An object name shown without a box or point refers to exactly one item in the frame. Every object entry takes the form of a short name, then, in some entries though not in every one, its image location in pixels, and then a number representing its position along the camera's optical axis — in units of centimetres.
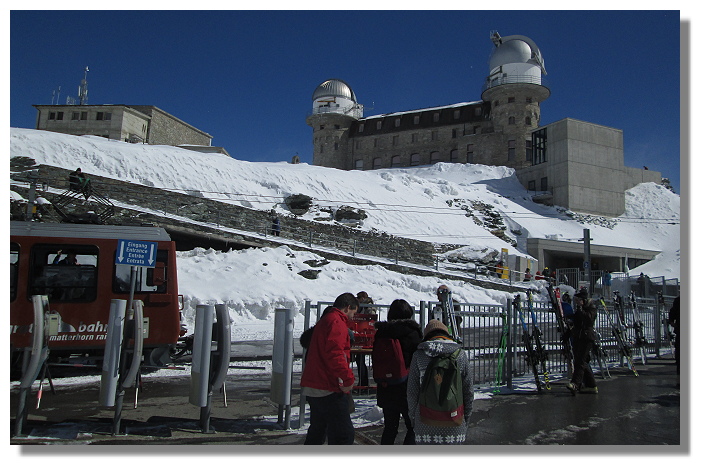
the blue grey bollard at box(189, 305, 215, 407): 627
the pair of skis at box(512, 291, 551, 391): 839
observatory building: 5009
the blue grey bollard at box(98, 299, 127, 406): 609
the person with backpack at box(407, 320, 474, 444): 426
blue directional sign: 679
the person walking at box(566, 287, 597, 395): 838
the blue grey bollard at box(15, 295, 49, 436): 595
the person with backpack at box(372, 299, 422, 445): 529
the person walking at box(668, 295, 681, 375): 1008
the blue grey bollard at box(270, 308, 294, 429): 644
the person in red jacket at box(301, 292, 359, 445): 479
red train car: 941
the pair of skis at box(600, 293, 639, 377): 1056
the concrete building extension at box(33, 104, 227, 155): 6241
